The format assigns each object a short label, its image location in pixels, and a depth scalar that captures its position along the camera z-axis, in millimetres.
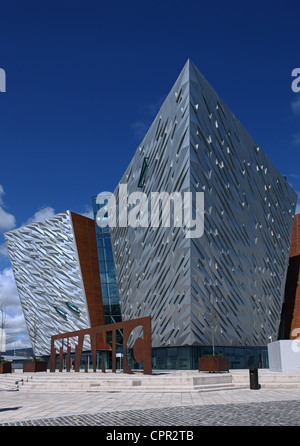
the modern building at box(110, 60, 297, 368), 29250
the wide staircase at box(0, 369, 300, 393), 17453
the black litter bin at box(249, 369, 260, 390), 17741
